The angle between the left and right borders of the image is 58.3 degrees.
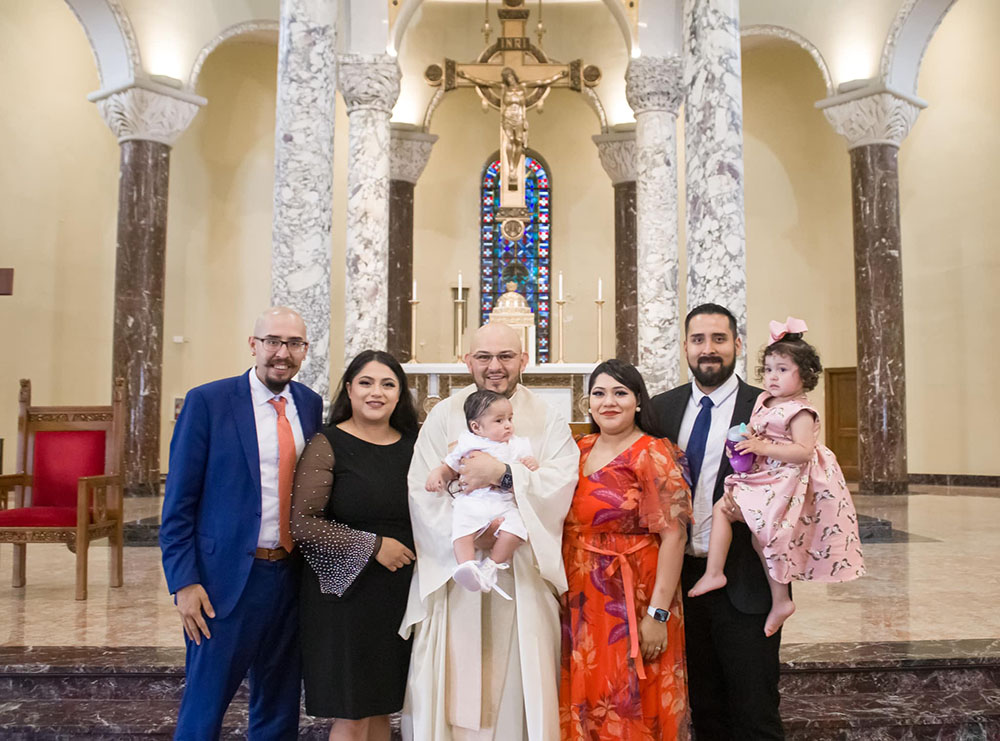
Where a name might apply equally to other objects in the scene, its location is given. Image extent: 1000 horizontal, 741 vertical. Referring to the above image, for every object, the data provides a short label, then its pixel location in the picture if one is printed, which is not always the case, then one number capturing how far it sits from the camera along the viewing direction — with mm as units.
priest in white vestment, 2666
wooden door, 14211
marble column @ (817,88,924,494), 11594
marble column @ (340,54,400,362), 8984
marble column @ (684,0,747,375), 6645
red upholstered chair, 5801
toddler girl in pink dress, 2699
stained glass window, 15734
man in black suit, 2766
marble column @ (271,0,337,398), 6934
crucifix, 10961
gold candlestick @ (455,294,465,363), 10305
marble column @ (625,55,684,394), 9234
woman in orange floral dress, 2682
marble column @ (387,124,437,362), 13695
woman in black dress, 2695
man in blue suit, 2799
